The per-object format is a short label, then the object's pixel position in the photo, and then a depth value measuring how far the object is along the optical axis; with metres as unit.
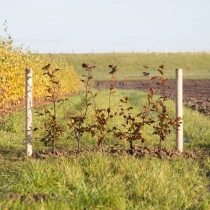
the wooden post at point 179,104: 10.44
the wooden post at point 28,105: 10.05
